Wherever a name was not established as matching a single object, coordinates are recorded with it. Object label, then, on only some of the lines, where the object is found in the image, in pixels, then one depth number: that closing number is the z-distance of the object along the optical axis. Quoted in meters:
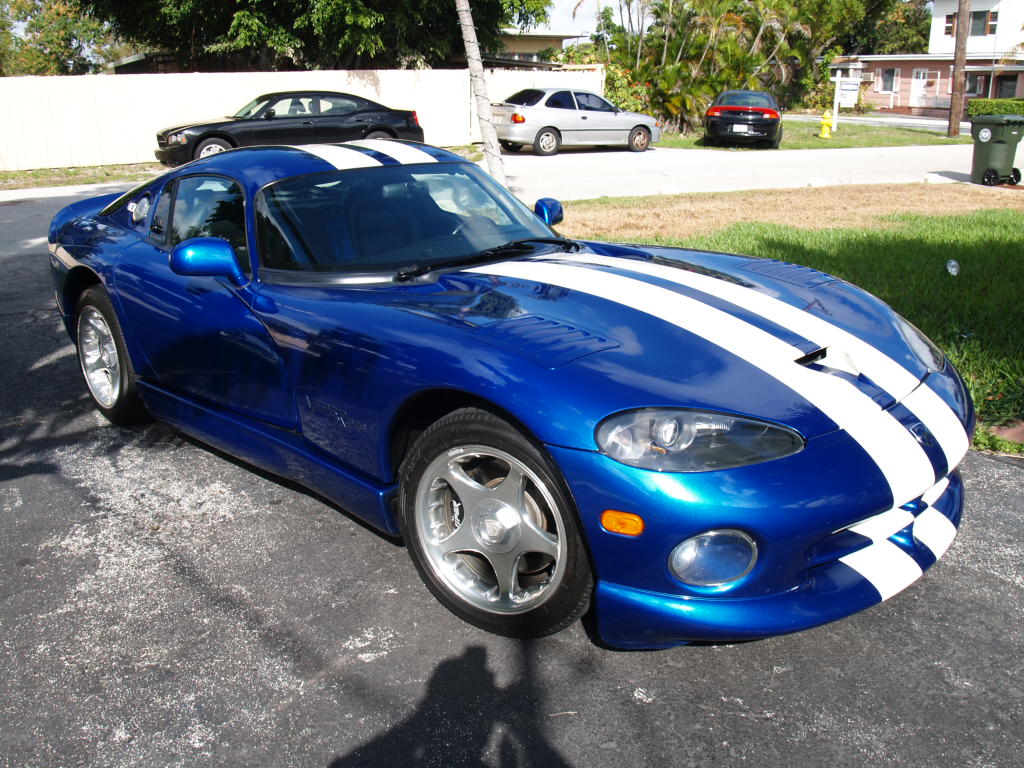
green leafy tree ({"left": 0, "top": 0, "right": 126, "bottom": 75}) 45.19
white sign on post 29.98
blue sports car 2.38
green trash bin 13.32
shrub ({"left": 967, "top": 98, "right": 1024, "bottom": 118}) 35.39
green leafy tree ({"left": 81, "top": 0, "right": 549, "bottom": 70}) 22.42
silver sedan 19.72
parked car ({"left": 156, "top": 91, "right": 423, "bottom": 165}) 15.70
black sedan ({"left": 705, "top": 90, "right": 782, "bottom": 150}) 21.33
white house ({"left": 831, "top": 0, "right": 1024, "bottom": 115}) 50.28
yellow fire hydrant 25.80
